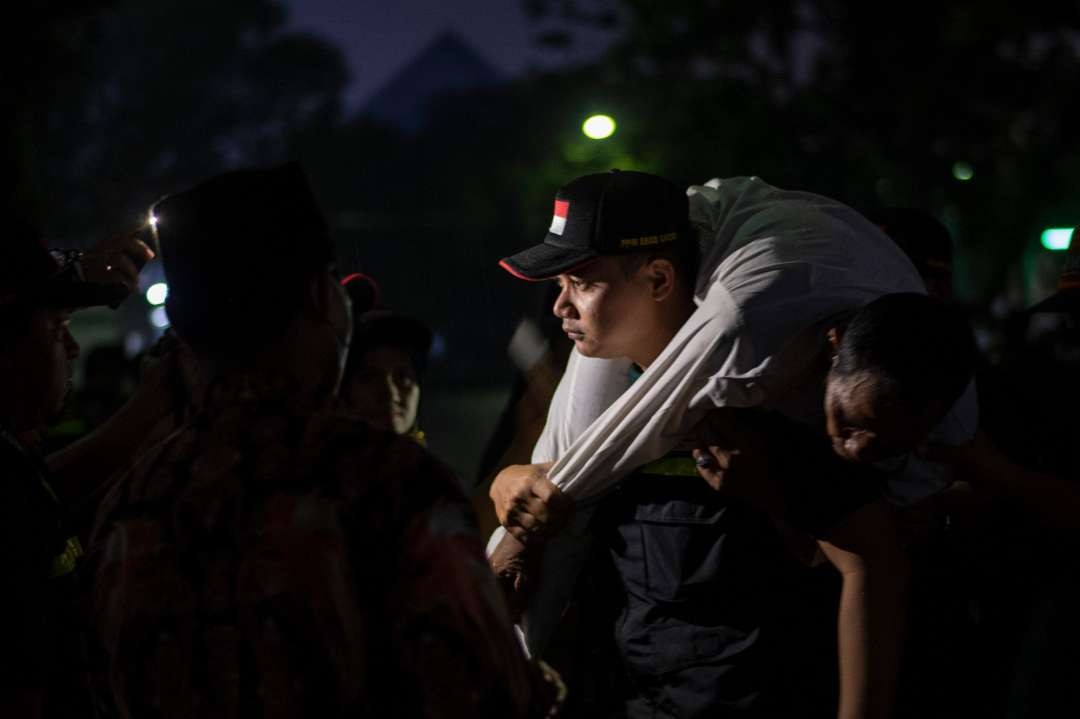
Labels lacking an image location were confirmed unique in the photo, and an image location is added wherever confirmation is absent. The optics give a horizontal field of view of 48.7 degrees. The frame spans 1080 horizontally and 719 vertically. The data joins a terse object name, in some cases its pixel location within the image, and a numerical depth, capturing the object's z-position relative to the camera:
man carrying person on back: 2.25
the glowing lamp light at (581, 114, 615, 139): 4.86
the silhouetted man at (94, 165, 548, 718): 1.58
